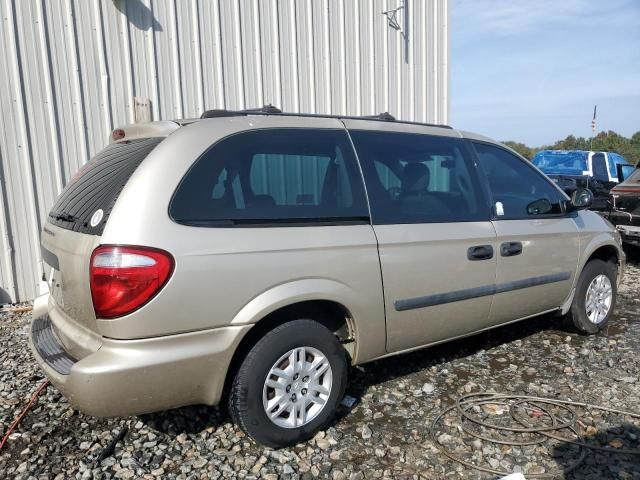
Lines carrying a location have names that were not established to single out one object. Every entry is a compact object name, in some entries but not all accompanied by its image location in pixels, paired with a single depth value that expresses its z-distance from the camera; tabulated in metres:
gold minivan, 2.24
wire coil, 2.74
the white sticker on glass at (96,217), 2.34
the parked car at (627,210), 7.39
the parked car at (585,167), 13.61
